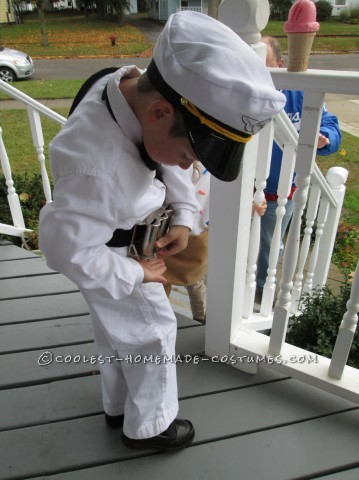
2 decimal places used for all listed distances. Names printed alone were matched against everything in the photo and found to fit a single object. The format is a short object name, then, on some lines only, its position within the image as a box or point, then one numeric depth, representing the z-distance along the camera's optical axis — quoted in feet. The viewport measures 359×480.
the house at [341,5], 83.71
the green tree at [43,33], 55.29
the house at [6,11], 83.56
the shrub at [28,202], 9.58
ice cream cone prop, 3.55
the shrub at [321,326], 6.35
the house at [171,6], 77.87
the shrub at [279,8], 70.74
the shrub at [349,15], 80.02
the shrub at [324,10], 76.96
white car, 31.60
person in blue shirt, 7.41
